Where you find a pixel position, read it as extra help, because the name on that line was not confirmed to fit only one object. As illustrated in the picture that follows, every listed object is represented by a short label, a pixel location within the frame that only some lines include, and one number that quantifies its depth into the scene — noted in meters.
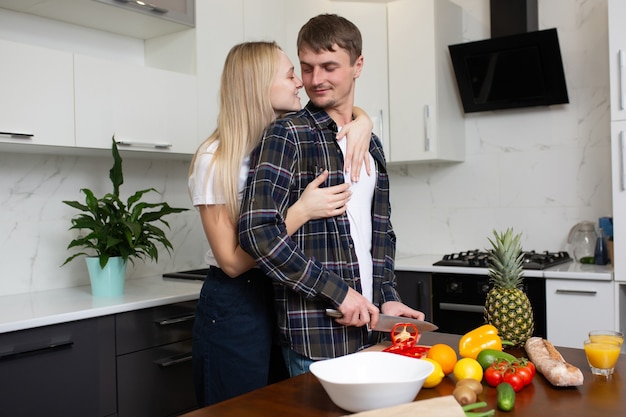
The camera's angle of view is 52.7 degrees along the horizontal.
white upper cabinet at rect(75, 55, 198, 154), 2.60
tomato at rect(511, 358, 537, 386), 1.24
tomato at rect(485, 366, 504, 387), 1.25
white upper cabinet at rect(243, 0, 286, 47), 3.33
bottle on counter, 3.07
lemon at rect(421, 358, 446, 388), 1.24
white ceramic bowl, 1.07
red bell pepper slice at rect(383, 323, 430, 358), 1.39
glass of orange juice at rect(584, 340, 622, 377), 1.32
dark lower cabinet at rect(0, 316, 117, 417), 2.08
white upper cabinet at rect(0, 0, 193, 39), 2.67
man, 1.53
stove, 2.98
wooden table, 1.12
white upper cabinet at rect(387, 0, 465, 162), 3.45
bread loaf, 1.24
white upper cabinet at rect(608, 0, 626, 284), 2.79
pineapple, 1.58
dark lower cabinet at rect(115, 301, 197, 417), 2.41
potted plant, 2.56
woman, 1.72
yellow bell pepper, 1.40
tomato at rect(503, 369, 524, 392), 1.22
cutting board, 0.98
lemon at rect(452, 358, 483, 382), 1.26
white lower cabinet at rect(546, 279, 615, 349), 2.78
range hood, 3.27
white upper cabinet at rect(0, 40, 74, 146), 2.35
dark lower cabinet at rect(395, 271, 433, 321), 3.25
